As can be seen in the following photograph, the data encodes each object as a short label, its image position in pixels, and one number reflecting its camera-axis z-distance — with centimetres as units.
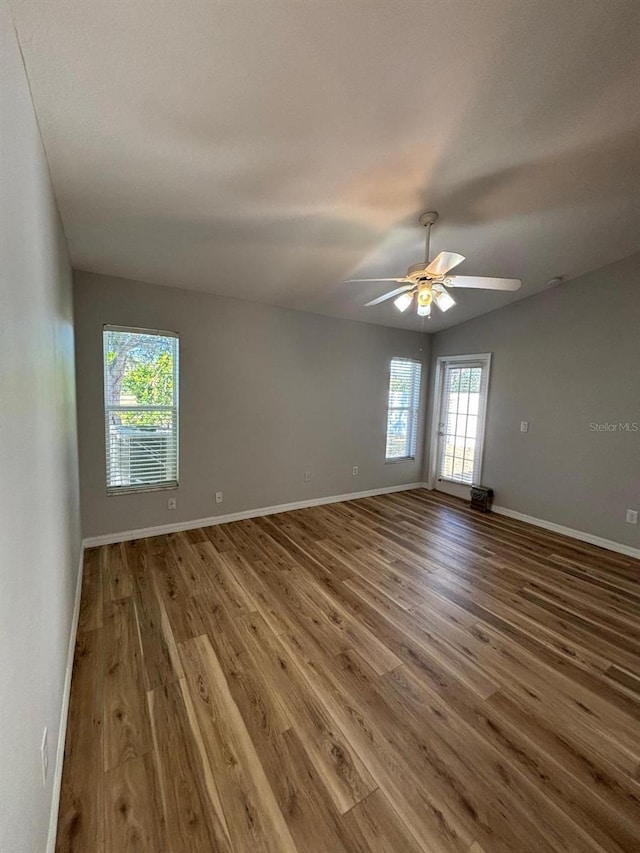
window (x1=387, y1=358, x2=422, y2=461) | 537
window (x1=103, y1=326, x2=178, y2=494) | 328
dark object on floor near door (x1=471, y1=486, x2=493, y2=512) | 467
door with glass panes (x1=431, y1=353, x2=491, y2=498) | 491
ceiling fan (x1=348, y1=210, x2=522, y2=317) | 220
